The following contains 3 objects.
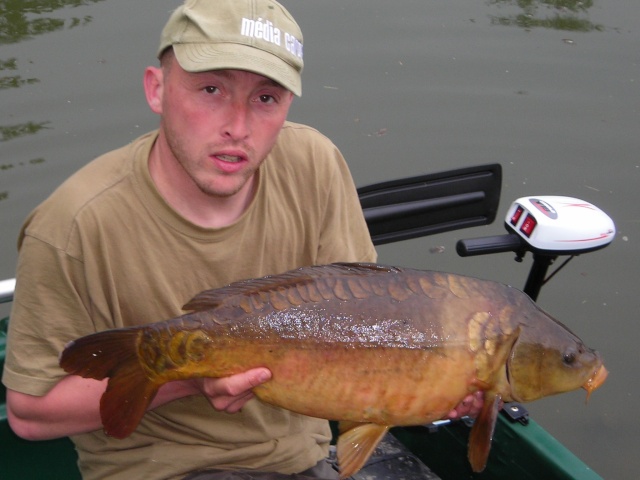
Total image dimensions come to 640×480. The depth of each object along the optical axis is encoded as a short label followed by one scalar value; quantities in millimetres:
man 2160
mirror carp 2086
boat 2910
